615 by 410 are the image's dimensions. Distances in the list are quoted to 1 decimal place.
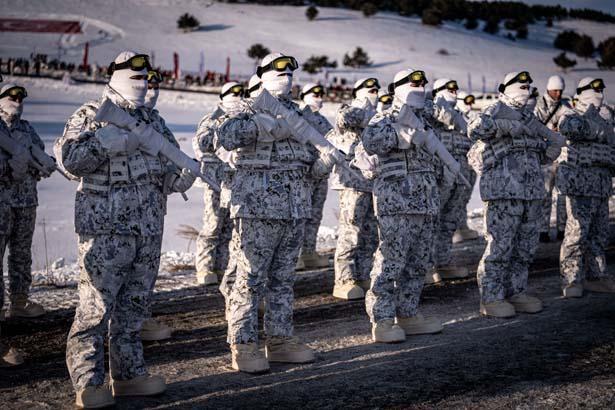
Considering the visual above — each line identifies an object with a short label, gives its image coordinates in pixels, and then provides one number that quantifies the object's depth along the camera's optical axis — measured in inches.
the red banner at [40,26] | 5285.4
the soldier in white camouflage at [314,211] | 903.1
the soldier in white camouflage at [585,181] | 759.1
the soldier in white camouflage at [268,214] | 528.1
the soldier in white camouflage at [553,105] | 820.6
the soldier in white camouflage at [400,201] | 595.2
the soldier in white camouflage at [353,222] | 806.5
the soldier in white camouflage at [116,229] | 449.4
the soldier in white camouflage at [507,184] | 671.1
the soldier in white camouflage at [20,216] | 687.1
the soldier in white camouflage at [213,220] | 845.8
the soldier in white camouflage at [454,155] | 893.8
